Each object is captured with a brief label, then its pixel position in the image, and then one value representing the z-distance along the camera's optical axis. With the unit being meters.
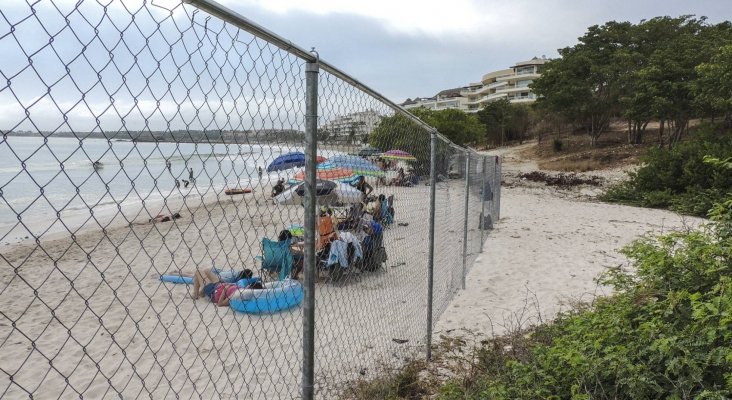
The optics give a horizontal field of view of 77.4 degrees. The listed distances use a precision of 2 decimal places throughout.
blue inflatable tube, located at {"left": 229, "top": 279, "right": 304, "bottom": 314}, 5.89
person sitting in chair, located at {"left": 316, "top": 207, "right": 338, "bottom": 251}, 4.02
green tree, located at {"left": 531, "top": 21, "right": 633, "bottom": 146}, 32.88
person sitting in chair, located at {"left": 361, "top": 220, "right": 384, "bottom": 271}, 5.44
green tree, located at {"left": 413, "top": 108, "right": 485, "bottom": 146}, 33.59
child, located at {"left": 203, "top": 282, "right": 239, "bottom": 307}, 6.27
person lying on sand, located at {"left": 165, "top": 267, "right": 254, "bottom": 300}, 6.64
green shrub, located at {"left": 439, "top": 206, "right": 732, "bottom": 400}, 2.30
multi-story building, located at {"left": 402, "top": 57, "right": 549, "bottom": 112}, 77.44
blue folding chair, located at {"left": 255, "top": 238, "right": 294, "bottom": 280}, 6.95
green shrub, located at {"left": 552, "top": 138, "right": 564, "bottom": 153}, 38.56
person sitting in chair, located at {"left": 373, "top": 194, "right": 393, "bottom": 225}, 4.01
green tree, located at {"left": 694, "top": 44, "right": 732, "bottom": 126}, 18.55
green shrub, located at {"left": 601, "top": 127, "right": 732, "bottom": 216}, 13.44
